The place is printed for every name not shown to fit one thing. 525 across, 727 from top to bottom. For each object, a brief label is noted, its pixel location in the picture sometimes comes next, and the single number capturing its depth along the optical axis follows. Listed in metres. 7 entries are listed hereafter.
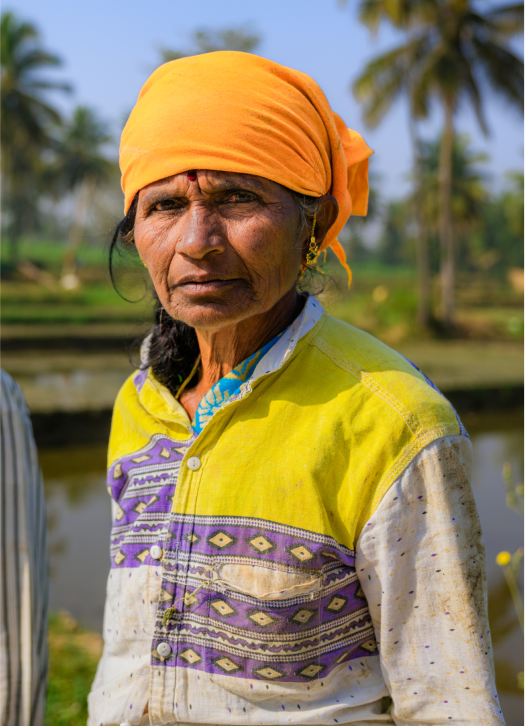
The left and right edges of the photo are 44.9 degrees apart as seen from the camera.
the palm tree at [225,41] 19.64
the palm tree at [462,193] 33.84
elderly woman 1.01
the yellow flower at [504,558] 1.73
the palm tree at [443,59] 17.69
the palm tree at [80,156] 35.81
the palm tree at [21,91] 26.14
